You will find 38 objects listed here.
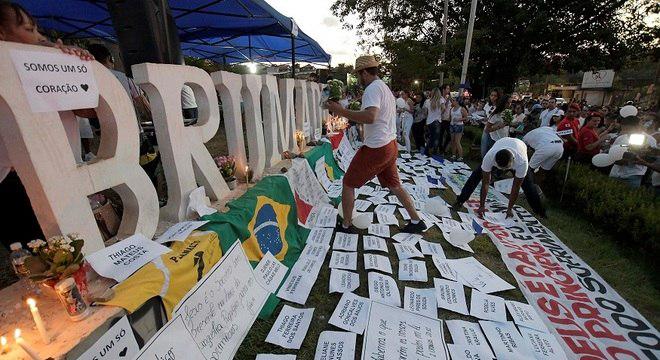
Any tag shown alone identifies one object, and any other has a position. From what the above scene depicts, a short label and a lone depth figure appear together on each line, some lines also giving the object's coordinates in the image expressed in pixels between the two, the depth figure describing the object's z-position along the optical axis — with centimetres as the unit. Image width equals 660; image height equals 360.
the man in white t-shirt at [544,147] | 448
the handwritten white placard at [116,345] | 114
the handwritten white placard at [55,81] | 126
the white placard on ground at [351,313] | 206
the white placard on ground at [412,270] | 262
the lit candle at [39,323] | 110
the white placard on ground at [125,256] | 146
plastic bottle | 124
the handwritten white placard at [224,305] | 157
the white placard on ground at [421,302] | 222
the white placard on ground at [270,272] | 231
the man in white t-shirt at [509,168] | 362
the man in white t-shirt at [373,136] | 290
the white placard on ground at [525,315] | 212
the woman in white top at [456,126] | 691
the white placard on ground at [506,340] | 188
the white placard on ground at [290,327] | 194
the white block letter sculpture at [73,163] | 124
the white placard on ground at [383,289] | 232
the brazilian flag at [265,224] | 217
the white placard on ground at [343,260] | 277
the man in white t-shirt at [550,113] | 741
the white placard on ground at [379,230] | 341
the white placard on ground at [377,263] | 272
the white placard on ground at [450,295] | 228
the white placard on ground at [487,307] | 220
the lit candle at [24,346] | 100
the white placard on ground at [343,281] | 246
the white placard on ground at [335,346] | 184
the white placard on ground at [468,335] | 193
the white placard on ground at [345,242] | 310
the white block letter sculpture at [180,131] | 200
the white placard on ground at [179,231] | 184
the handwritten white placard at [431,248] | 304
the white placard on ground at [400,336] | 183
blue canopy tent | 478
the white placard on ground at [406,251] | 295
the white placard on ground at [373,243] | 309
